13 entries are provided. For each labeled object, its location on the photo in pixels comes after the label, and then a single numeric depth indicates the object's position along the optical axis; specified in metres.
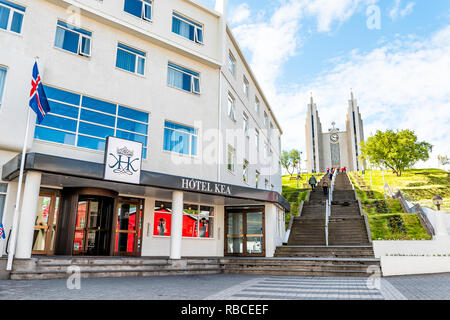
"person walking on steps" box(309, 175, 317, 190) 32.49
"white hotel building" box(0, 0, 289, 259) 11.60
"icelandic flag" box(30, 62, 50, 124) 10.45
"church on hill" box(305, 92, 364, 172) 100.56
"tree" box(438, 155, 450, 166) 83.25
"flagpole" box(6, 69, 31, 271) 9.27
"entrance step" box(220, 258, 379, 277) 12.24
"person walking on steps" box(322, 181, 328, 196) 30.23
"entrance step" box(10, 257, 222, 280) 9.59
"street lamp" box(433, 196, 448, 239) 15.56
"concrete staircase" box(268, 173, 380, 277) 12.62
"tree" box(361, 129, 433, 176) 53.88
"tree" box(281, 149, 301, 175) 78.82
